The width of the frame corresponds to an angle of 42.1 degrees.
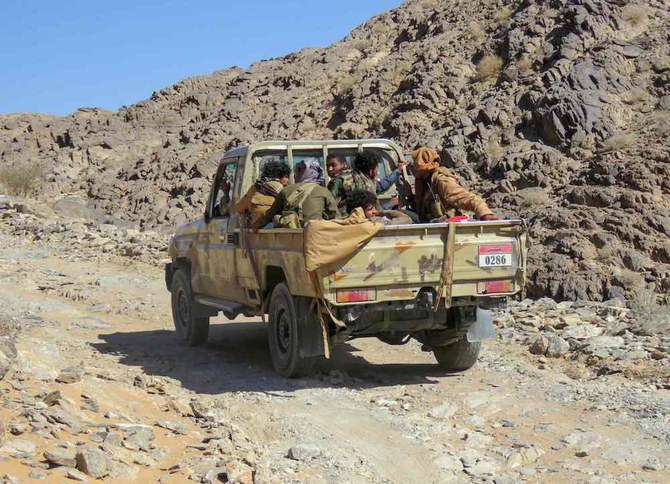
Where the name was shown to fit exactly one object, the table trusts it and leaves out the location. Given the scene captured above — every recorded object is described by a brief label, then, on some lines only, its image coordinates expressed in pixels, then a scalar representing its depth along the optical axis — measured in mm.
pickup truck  6918
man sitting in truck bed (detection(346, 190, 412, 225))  7332
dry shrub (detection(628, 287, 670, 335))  9242
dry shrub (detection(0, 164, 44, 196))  31781
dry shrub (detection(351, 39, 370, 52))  33969
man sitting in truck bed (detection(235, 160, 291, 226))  7996
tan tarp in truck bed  6695
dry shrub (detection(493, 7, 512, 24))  27891
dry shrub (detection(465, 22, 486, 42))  27734
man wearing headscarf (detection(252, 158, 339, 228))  7500
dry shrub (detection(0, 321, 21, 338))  8316
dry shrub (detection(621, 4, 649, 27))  23297
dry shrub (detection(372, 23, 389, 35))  34156
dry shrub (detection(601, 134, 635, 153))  17891
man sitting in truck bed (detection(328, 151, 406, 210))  7887
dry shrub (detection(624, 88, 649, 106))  20192
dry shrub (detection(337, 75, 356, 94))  30469
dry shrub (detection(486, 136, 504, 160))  20238
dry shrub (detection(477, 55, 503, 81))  25359
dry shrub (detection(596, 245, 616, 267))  13766
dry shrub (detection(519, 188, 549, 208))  16984
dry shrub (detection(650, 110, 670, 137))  18083
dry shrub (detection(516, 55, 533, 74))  24016
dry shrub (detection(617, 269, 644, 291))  13305
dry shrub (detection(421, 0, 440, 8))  33666
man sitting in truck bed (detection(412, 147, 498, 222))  7801
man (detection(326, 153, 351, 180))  8164
